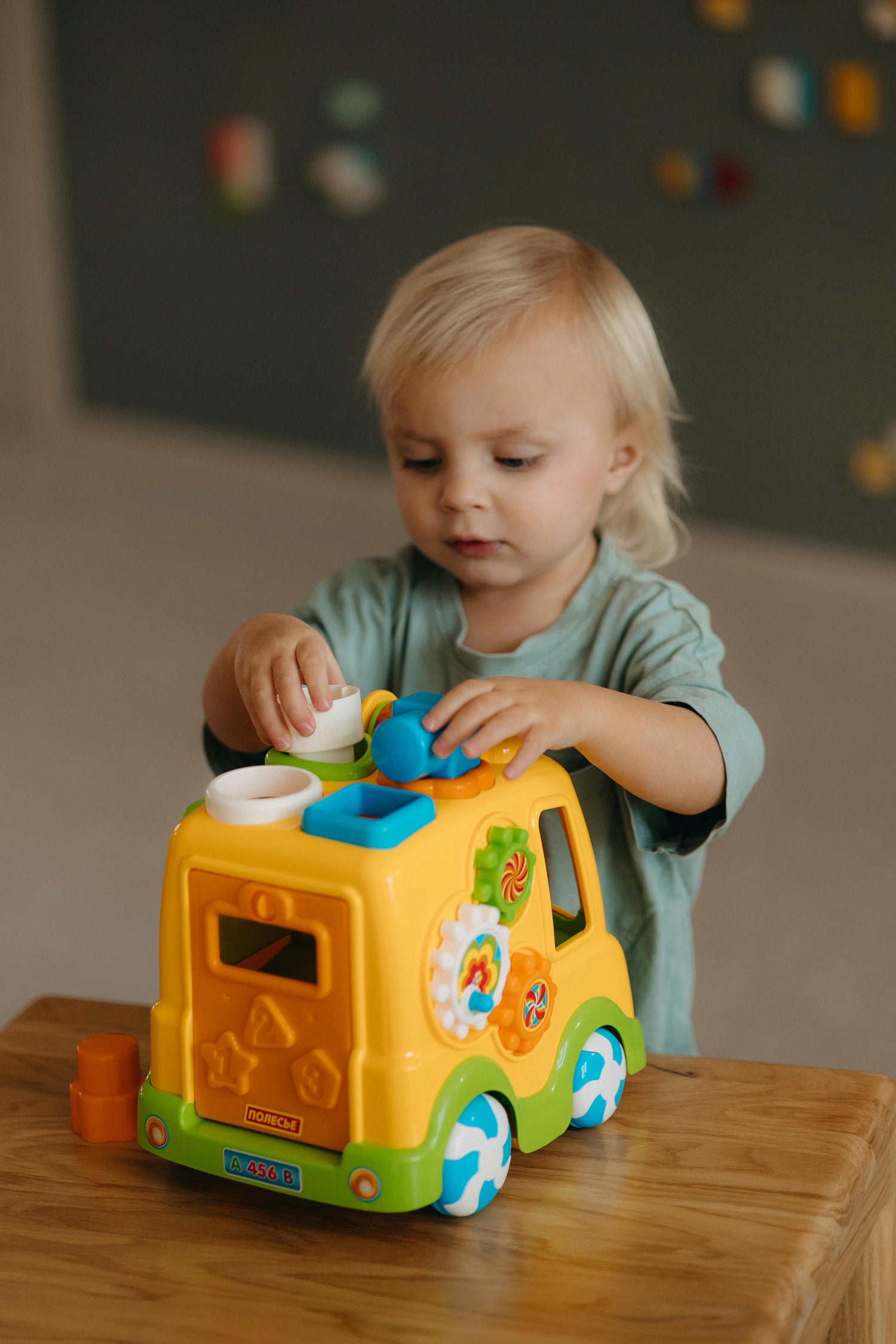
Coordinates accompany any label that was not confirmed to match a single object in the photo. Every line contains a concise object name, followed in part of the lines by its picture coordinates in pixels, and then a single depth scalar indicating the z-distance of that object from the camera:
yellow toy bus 1.50
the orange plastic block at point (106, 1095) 1.65
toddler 1.73
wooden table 1.50
